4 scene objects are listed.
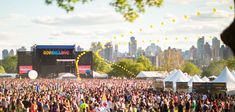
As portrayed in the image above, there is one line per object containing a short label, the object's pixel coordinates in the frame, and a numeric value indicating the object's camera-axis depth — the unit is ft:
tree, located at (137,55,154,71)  538.06
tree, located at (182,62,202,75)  539.41
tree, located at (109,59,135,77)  485.15
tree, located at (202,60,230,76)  535.19
